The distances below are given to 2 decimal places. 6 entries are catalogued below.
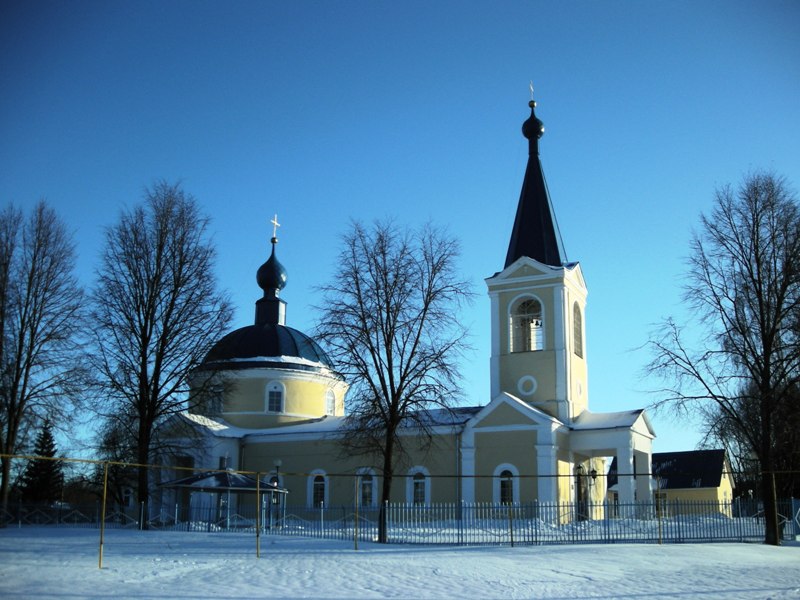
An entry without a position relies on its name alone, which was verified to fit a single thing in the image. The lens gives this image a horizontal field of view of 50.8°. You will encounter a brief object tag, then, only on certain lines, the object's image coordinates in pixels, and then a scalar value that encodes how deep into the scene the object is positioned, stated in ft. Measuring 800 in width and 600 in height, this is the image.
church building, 108.68
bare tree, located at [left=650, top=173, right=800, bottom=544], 77.30
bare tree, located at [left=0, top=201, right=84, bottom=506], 94.99
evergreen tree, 162.81
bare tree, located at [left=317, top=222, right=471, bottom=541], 85.10
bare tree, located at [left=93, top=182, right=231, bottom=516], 97.81
